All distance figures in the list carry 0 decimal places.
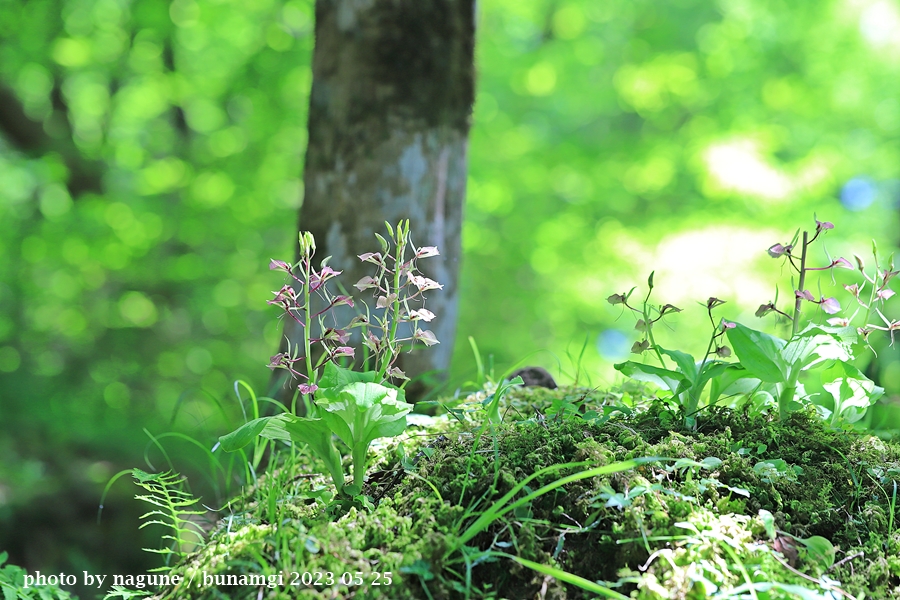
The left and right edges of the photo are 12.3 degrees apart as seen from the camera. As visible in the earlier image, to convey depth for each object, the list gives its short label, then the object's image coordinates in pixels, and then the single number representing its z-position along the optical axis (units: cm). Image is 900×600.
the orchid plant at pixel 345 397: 339
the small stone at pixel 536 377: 362
